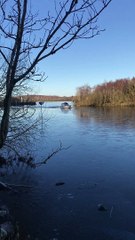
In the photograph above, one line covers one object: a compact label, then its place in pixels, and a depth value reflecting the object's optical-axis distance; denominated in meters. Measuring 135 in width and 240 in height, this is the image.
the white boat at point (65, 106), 47.10
